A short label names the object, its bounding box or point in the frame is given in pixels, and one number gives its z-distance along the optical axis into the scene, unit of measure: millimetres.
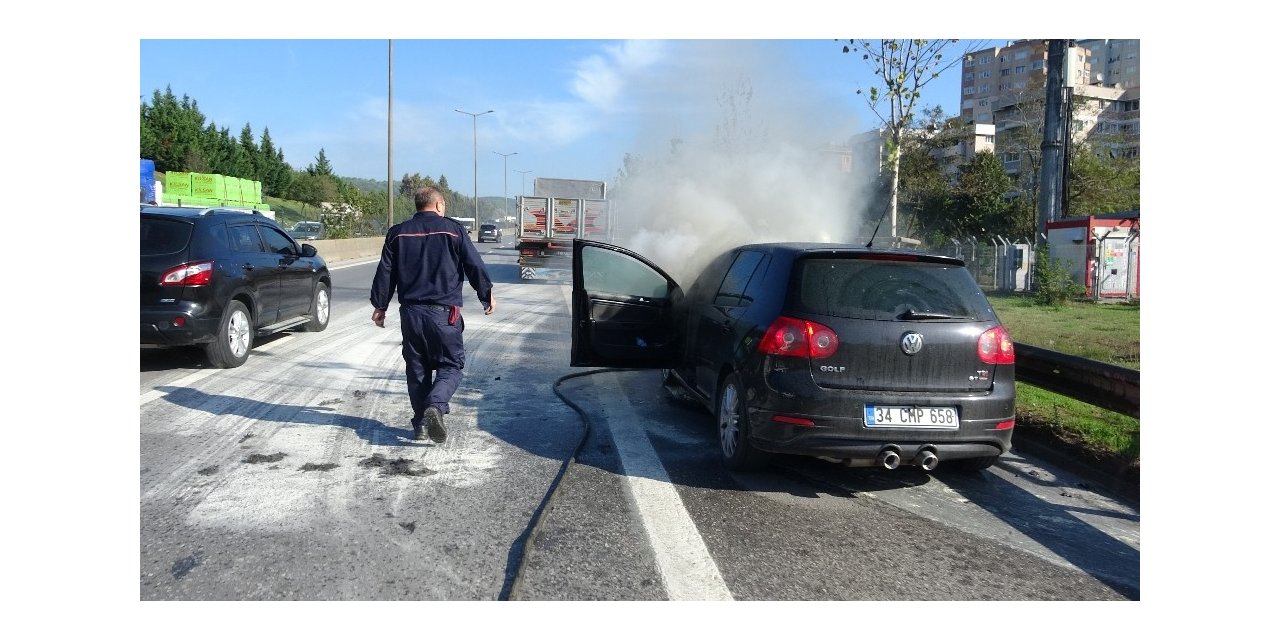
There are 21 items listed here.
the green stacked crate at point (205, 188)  30875
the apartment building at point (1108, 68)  96800
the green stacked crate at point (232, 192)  31781
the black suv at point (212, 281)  7641
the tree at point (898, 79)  10312
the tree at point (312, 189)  63500
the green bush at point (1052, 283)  18094
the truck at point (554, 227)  24109
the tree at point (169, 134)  47656
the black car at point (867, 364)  4633
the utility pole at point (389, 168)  34656
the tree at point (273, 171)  63541
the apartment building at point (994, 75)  102425
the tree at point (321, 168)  69938
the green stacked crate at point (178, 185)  31228
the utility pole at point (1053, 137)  16391
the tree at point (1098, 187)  35156
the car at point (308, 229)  42469
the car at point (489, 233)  61188
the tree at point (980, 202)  40125
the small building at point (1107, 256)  19750
